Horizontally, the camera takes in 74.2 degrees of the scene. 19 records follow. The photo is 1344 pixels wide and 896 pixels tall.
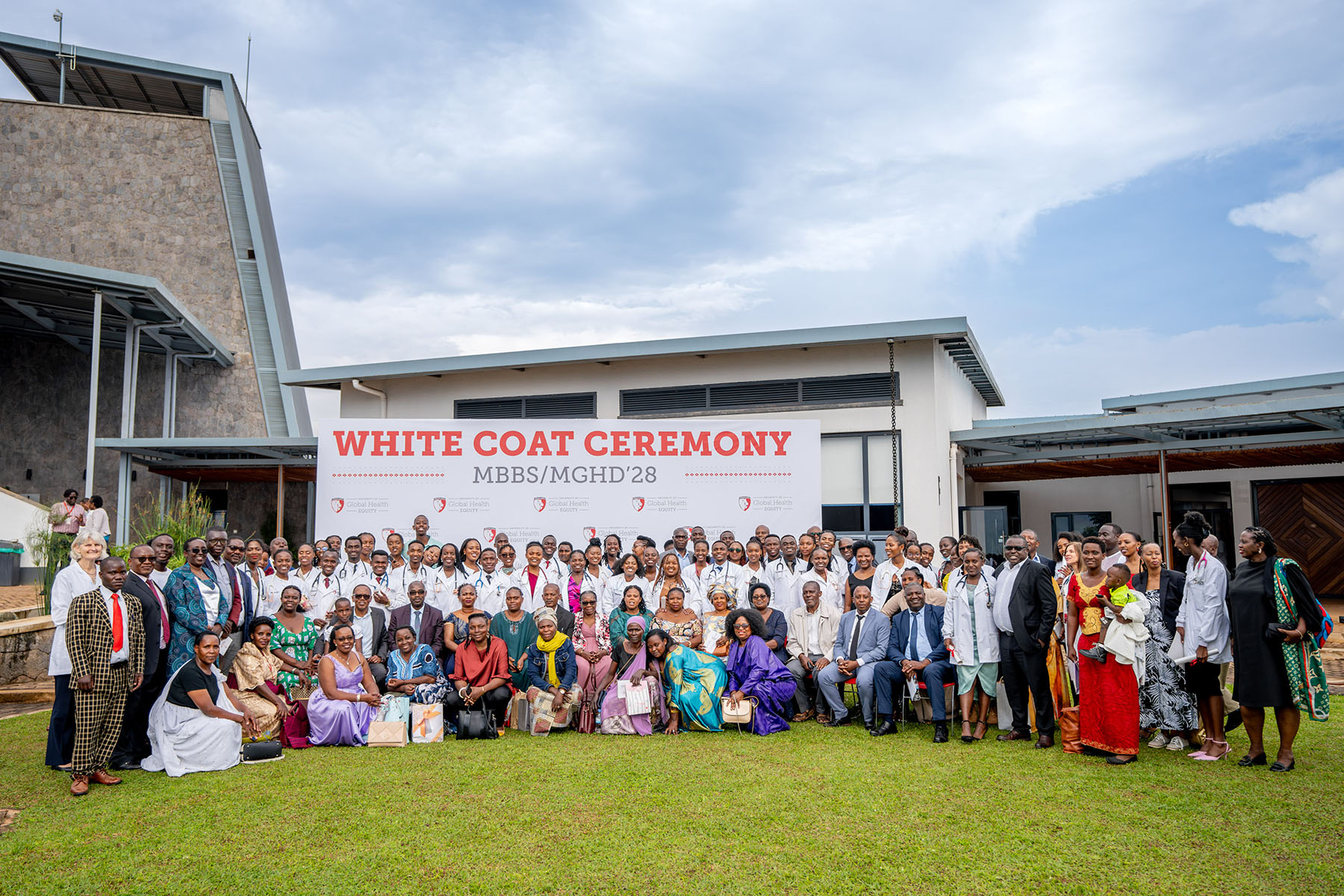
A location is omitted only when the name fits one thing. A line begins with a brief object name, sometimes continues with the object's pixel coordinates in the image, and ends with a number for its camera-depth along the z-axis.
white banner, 11.51
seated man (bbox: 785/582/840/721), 8.30
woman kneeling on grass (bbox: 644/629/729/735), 7.78
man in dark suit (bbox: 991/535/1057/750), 6.97
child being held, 6.40
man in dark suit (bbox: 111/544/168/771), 6.58
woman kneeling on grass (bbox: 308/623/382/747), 7.34
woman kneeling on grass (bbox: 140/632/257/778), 6.43
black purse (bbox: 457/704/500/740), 7.56
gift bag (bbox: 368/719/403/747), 7.30
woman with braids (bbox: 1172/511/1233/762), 6.45
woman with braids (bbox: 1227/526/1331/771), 5.93
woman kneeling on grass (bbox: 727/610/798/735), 7.75
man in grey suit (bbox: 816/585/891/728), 7.89
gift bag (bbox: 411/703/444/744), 7.48
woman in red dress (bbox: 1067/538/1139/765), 6.39
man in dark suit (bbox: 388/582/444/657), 8.41
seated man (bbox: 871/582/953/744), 7.59
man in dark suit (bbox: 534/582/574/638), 8.35
